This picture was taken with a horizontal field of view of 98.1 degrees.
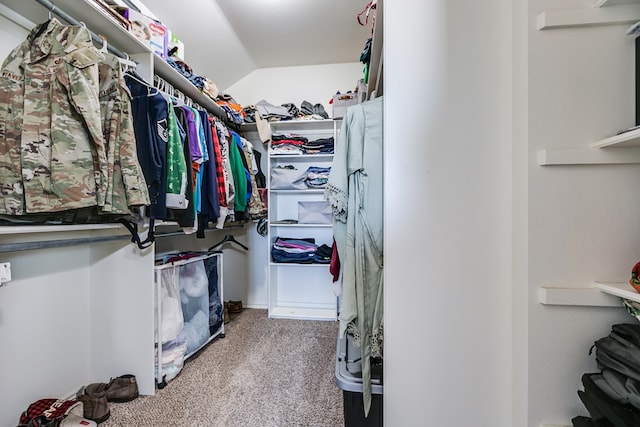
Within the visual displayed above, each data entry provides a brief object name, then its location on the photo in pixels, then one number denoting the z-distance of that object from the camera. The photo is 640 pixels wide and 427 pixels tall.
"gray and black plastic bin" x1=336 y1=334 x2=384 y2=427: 0.96
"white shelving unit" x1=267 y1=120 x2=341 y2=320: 2.79
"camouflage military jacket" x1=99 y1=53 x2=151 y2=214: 1.18
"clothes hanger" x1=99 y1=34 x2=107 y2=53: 1.26
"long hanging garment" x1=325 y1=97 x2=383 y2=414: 0.94
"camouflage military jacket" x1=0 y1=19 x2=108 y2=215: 0.98
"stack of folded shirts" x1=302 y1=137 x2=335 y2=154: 2.66
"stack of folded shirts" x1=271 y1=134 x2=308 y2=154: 2.65
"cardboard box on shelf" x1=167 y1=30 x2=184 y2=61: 1.71
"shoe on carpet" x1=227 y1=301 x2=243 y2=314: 2.74
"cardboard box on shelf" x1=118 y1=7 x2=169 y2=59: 1.43
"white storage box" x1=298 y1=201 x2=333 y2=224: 2.78
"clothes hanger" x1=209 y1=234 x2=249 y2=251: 2.57
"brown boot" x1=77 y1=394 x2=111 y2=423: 1.28
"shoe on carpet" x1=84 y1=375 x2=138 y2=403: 1.42
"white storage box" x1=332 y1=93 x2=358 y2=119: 2.21
